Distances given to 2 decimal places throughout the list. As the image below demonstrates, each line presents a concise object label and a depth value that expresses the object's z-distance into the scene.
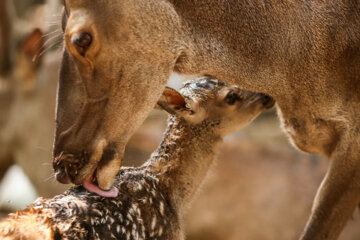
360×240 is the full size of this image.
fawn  6.37
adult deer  6.12
